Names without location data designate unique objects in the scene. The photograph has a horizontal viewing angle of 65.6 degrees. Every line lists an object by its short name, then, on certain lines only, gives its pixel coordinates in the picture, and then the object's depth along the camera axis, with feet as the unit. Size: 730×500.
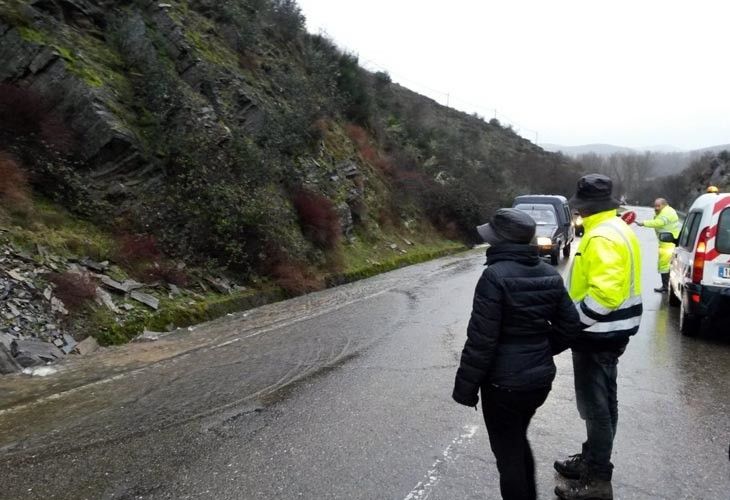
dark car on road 55.06
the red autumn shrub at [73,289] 26.02
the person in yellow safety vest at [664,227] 37.35
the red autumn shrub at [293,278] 40.99
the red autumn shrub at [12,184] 29.48
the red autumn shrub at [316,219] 51.11
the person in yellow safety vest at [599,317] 11.72
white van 23.97
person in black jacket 10.12
